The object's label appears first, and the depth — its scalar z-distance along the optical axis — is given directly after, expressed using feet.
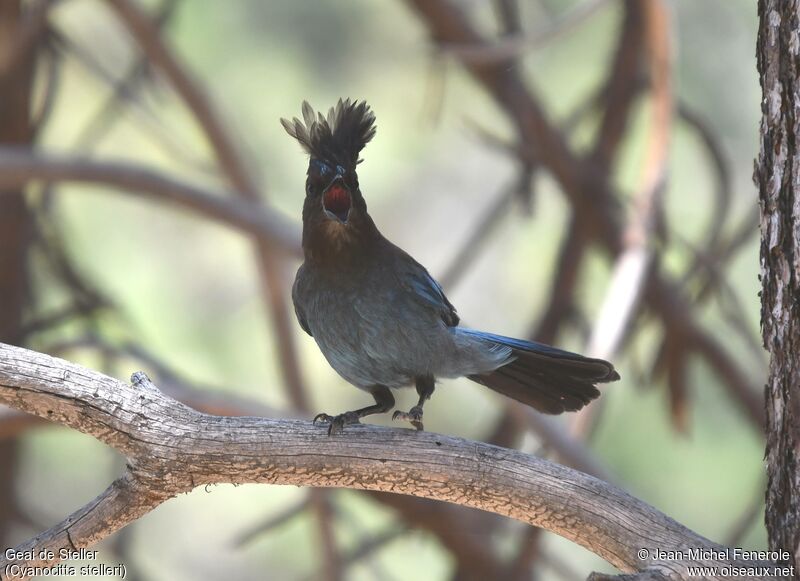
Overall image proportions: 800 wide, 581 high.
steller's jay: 17.93
